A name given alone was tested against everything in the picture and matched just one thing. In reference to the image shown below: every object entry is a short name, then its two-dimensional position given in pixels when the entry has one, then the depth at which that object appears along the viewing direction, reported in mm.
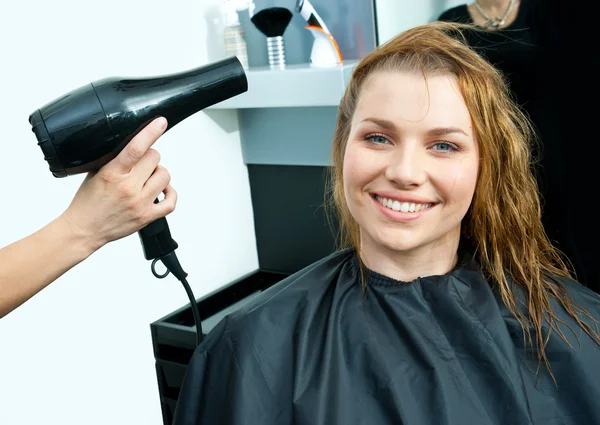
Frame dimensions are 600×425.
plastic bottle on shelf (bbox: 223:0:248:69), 2521
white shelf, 2240
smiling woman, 1351
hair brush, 2398
